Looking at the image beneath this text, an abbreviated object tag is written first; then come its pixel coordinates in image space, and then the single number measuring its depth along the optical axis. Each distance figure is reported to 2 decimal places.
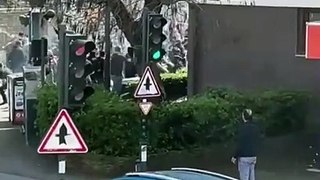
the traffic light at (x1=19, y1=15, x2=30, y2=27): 24.05
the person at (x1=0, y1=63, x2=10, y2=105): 29.24
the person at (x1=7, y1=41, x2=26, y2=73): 29.86
